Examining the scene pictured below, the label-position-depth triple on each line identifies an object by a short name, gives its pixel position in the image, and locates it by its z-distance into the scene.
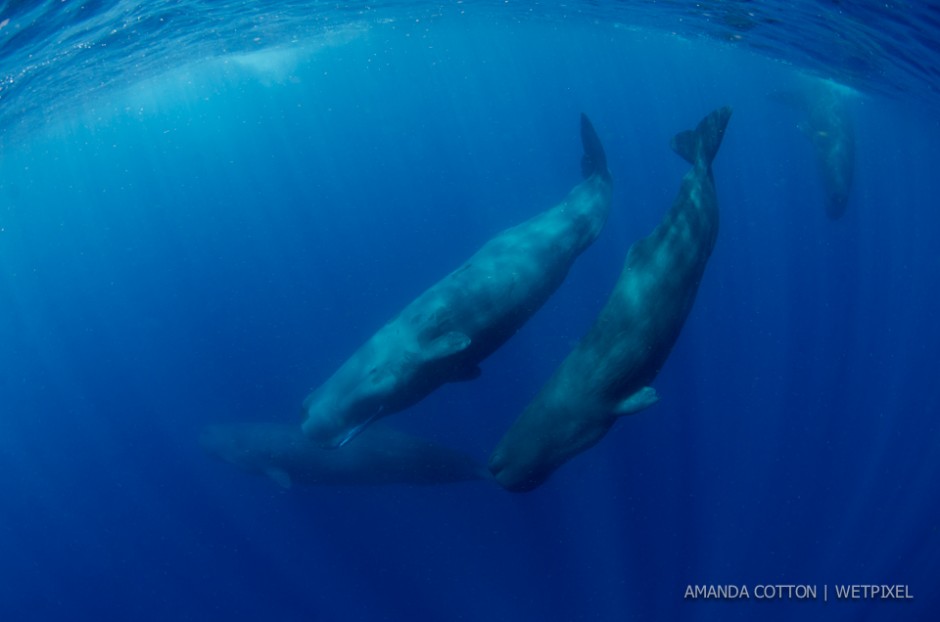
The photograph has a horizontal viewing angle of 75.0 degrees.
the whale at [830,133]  26.28
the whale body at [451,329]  10.53
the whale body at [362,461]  14.19
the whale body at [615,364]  8.80
